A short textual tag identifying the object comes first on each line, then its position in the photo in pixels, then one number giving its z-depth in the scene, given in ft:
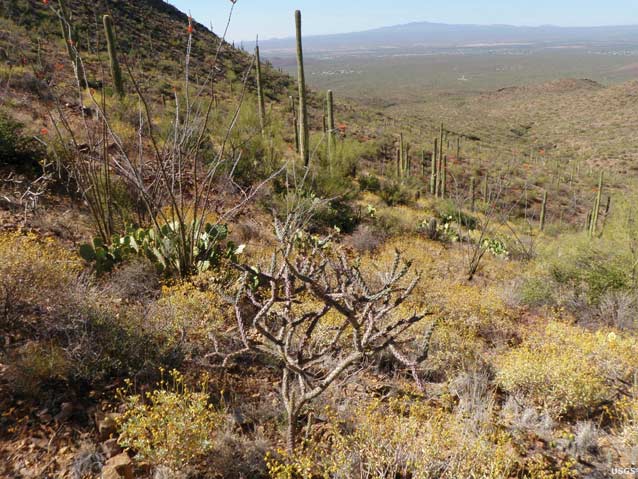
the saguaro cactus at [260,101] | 42.68
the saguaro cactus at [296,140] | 50.96
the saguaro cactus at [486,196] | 69.41
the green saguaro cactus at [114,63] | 41.11
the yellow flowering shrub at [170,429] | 9.46
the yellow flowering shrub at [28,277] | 13.02
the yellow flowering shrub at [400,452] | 9.91
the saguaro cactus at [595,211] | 51.56
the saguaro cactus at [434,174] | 64.87
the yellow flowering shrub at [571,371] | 13.83
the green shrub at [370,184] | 50.00
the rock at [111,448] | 9.71
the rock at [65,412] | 10.30
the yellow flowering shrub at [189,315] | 13.88
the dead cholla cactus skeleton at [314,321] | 7.52
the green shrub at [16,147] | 24.24
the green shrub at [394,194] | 49.98
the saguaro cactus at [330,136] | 43.47
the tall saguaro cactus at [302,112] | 40.19
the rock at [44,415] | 10.21
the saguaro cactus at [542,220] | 63.21
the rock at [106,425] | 10.13
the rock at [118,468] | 8.98
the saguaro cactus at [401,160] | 64.17
